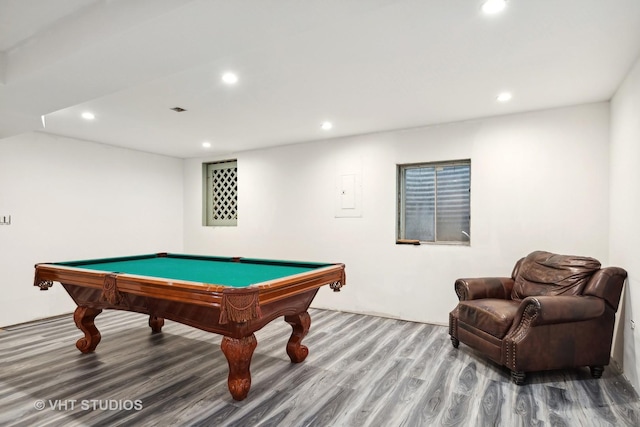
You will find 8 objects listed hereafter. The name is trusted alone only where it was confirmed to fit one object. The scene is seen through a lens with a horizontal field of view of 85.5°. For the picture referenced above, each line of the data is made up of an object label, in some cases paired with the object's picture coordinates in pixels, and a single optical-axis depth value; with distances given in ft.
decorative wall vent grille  19.35
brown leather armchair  8.37
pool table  6.95
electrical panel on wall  15.25
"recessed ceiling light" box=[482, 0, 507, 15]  5.87
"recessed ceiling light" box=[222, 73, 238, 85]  8.89
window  13.53
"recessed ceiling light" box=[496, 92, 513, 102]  10.32
